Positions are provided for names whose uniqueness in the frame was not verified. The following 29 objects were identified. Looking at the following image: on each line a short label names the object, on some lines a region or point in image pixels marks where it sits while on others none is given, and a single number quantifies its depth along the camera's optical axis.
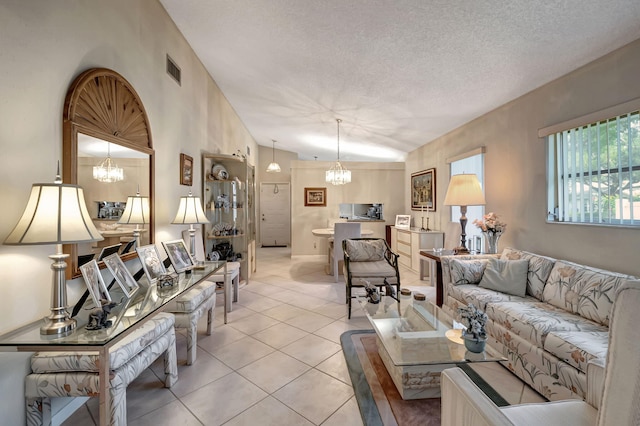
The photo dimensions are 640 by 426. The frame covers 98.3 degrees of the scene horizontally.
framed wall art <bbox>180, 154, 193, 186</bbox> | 3.18
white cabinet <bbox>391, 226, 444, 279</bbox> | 5.01
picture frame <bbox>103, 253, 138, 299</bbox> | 1.79
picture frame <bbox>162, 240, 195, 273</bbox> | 2.47
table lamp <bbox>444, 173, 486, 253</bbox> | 3.45
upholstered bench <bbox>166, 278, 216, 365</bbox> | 2.23
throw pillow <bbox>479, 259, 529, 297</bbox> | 2.64
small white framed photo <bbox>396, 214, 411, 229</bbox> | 6.11
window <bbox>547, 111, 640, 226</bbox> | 2.20
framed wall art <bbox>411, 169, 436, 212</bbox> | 5.37
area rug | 1.63
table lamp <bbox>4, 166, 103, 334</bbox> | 1.20
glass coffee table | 1.64
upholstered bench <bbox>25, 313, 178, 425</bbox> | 1.38
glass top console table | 1.19
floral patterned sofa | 1.61
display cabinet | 4.02
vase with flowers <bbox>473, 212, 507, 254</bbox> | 3.32
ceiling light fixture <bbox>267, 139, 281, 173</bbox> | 7.33
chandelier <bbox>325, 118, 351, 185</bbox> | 5.33
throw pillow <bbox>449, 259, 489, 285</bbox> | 2.96
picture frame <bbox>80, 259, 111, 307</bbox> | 1.50
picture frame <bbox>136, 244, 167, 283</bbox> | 2.17
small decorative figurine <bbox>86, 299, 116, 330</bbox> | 1.34
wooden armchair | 3.34
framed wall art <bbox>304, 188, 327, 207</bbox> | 6.87
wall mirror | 1.64
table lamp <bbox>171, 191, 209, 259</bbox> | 2.87
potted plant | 1.66
